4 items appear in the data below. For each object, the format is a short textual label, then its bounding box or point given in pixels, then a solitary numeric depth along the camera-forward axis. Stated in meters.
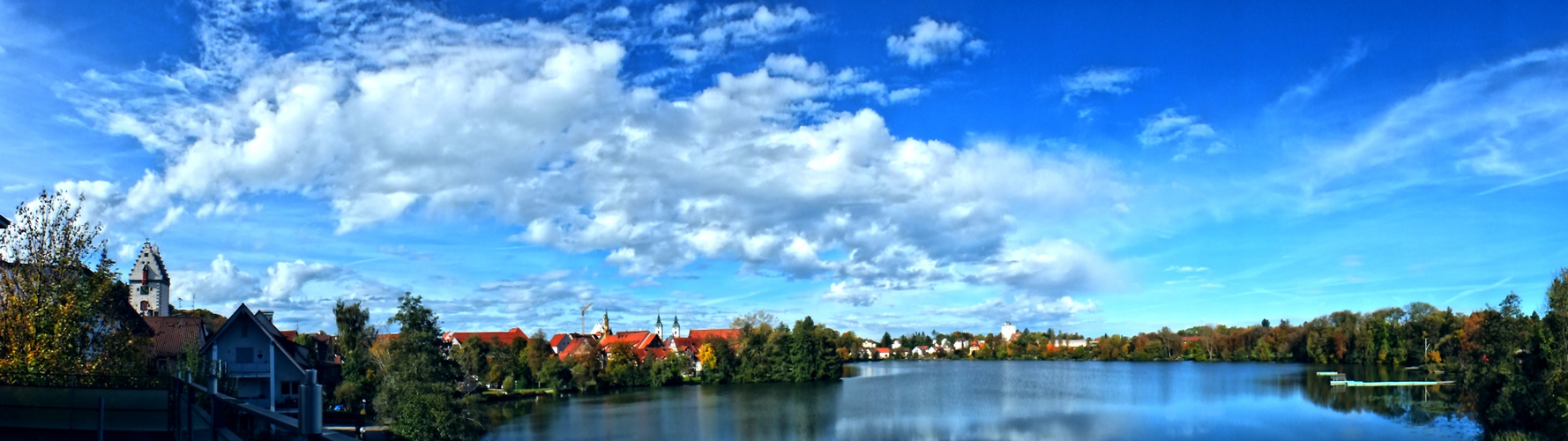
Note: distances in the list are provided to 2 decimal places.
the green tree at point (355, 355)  45.47
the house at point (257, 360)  35.44
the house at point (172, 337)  36.69
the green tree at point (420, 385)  34.47
